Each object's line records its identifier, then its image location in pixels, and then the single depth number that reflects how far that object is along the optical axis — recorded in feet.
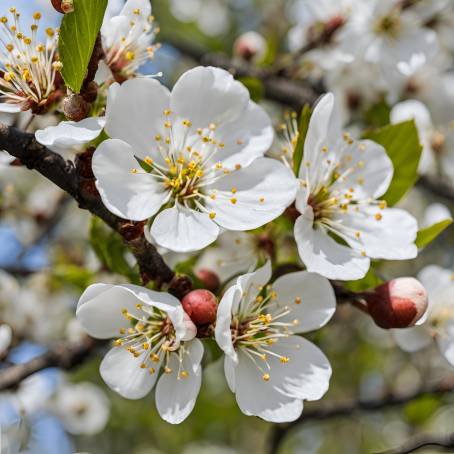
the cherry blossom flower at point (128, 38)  0.80
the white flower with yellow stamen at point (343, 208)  0.79
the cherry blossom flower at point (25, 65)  0.78
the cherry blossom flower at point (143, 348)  0.76
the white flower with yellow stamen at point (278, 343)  0.77
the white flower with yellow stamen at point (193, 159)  0.77
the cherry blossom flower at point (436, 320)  0.86
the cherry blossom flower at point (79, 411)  1.13
